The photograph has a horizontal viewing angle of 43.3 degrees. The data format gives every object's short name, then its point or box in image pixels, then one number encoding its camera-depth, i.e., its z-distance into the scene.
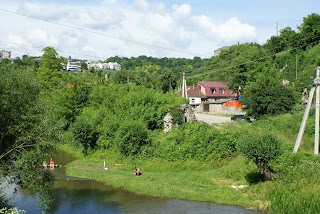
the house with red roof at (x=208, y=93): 91.69
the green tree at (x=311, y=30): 68.50
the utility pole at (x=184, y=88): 56.53
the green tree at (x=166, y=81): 97.56
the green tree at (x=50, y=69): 68.50
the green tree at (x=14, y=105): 21.55
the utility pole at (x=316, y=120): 31.62
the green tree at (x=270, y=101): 47.22
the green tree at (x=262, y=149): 27.85
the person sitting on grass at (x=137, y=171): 34.05
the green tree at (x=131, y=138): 39.72
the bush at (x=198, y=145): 36.94
